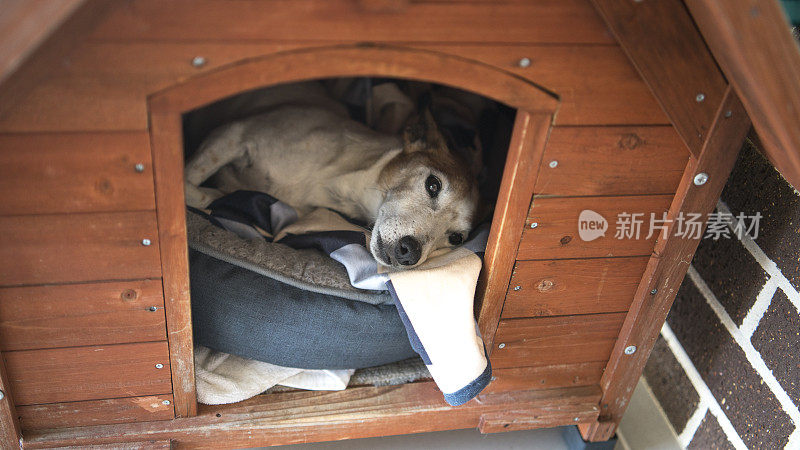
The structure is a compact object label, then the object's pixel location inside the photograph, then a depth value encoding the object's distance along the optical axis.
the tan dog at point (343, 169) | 1.60
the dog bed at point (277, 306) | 1.34
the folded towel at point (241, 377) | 1.41
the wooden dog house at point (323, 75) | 0.94
